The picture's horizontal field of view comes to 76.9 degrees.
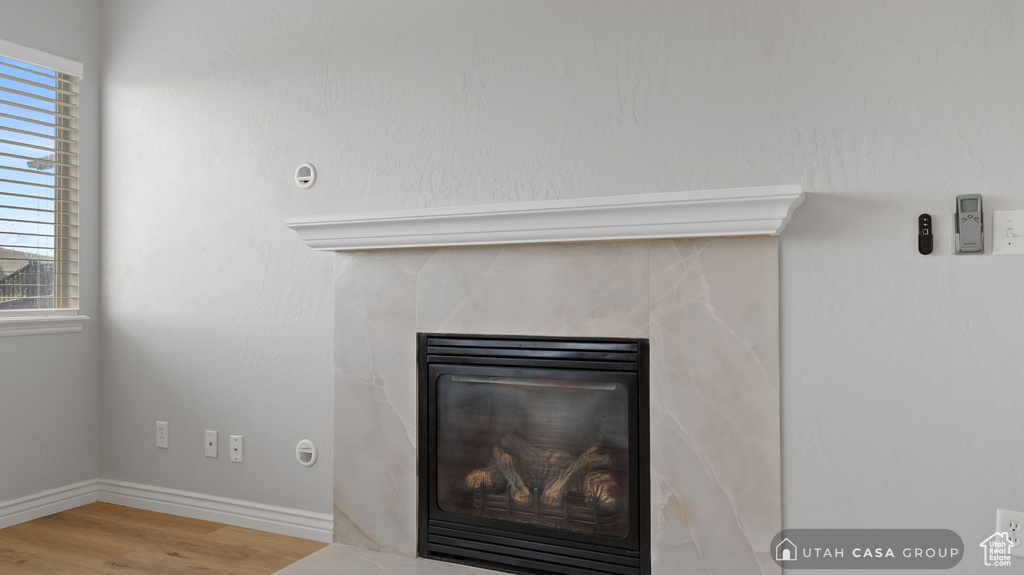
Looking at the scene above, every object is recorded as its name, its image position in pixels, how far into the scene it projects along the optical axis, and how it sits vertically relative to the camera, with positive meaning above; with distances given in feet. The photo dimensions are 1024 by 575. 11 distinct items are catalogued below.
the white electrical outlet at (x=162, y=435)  9.00 -2.01
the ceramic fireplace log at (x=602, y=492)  6.50 -2.02
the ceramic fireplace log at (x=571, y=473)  6.57 -1.88
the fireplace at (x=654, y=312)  5.91 -0.20
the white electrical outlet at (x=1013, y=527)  5.32 -1.93
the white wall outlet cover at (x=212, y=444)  8.62 -2.04
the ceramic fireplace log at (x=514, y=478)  6.87 -1.99
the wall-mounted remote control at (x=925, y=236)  5.53 +0.49
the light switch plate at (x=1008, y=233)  5.31 +0.50
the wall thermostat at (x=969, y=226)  5.37 +0.56
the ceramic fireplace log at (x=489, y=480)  6.98 -2.05
